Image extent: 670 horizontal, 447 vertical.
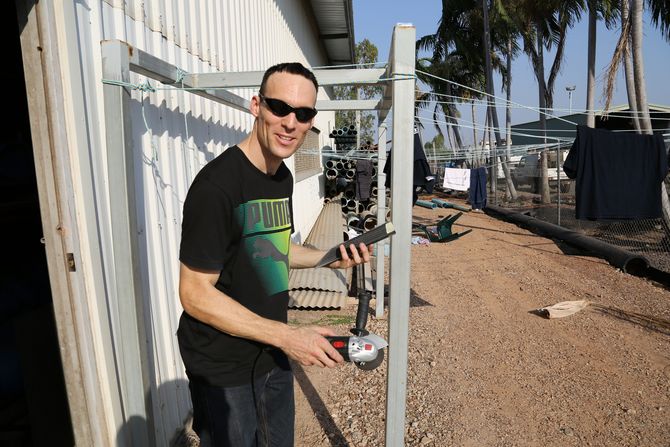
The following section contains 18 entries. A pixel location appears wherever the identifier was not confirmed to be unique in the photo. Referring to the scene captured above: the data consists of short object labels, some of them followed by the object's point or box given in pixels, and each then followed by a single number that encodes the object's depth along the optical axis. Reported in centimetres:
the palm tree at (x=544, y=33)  1510
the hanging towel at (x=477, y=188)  1634
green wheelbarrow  1078
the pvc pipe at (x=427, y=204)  1975
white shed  175
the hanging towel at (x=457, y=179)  1723
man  155
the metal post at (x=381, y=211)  566
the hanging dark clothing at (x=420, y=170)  684
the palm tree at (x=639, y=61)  920
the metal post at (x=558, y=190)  1065
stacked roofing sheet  583
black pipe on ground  797
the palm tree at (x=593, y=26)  1267
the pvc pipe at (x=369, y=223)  1106
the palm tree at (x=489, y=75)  1911
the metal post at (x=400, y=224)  206
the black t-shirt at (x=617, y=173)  755
